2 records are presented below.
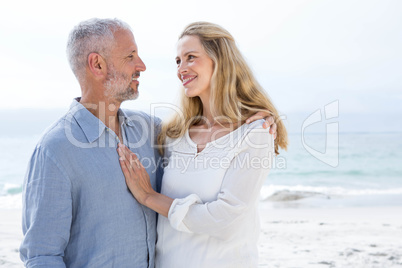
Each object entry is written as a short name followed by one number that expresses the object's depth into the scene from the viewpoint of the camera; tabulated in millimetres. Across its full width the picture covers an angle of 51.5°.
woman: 2164
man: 1867
